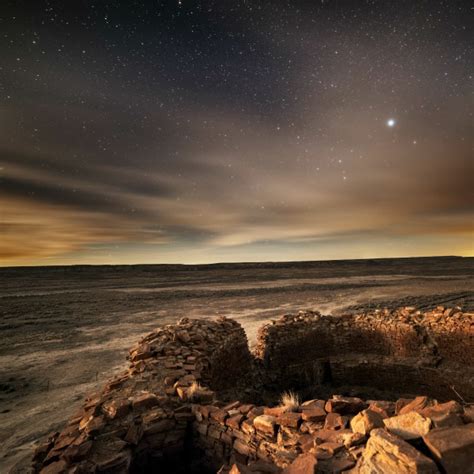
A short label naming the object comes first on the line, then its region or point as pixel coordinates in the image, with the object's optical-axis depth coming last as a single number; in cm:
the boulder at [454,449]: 212
